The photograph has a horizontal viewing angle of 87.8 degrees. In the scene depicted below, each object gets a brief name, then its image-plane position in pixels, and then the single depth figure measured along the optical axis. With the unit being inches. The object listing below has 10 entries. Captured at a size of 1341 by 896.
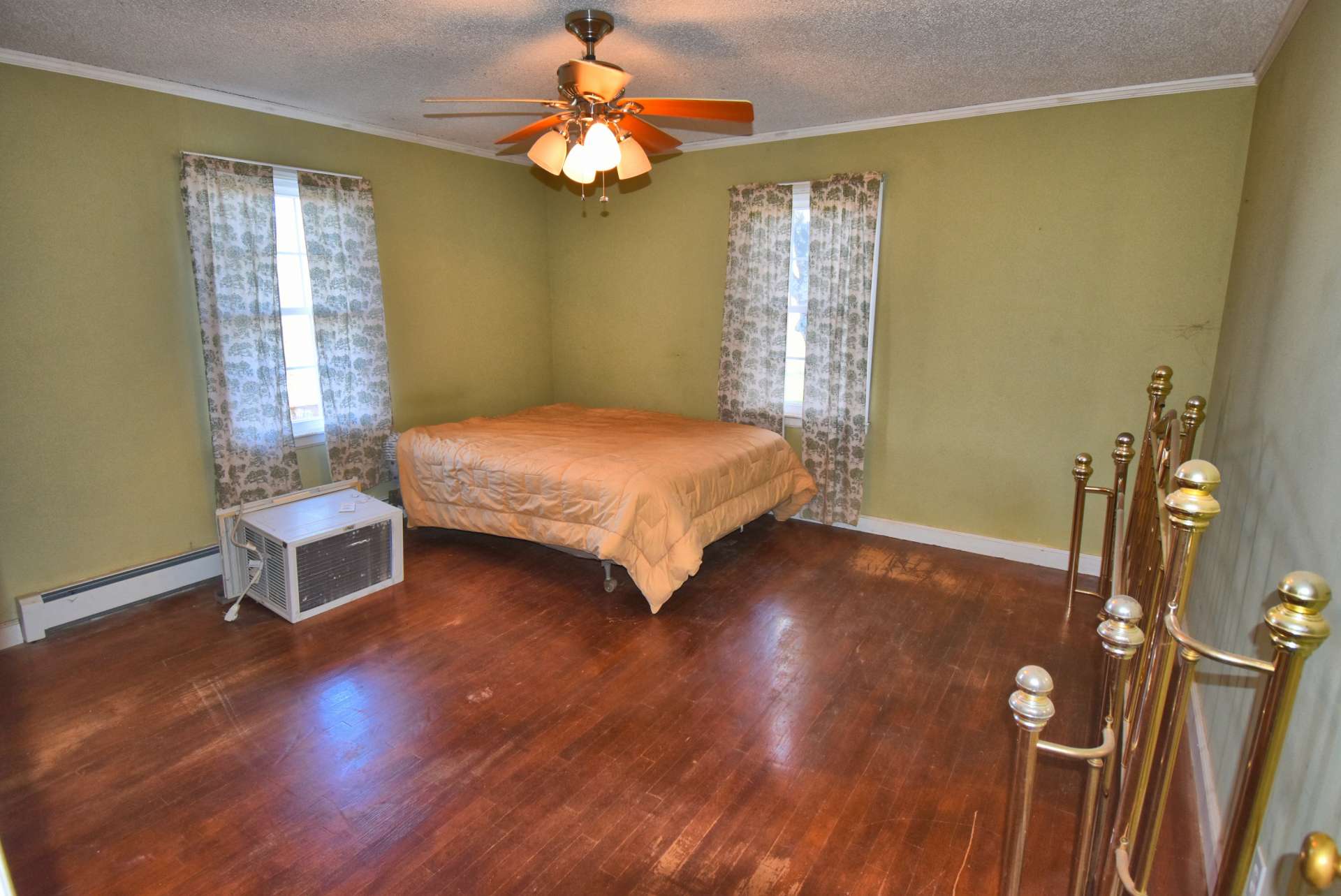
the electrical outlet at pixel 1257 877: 58.2
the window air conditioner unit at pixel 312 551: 127.4
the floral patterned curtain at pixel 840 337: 164.1
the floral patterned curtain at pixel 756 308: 175.8
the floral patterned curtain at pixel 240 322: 137.9
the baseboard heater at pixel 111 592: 122.7
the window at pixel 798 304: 175.0
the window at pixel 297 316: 154.9
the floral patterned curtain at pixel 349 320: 157.8
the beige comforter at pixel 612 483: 132.6
